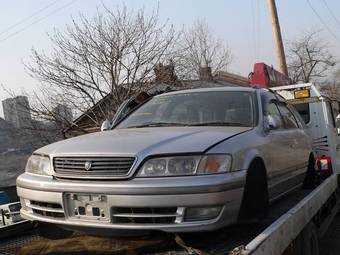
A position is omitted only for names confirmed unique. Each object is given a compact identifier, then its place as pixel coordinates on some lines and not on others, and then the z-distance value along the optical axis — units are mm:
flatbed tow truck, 3680
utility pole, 19994
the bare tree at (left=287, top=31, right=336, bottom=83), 55156
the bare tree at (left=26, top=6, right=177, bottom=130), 17234
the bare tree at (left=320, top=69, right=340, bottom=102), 60338
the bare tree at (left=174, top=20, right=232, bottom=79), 20500
